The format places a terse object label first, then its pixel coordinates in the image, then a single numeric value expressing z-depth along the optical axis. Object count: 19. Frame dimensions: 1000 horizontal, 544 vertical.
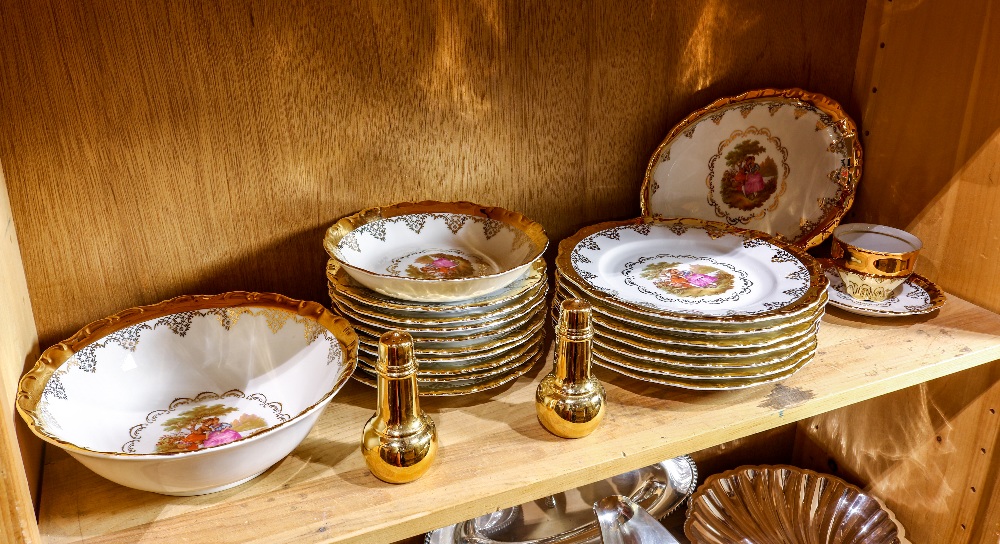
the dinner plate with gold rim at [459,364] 0.70
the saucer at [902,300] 0.87
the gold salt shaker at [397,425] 0.59
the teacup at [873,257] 0.85
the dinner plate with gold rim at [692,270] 0.73
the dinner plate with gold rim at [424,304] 0.68
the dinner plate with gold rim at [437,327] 0.69
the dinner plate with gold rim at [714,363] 0.70
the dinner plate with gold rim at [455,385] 0.70
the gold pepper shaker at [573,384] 0.65
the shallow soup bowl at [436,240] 0.79
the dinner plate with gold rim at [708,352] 0.70
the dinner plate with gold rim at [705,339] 0.69
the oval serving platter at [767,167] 0.96
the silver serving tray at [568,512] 1.07
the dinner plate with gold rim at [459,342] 0.69
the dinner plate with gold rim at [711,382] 0.70
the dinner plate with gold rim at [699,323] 0.69
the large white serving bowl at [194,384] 0.57
